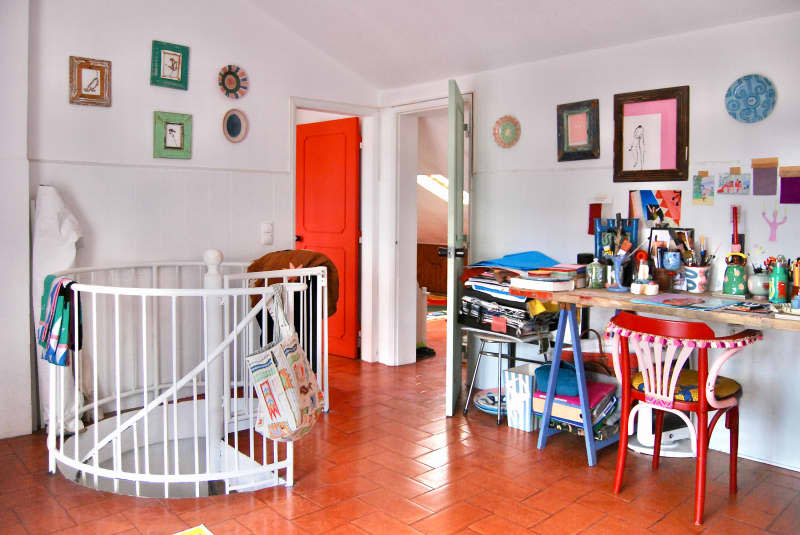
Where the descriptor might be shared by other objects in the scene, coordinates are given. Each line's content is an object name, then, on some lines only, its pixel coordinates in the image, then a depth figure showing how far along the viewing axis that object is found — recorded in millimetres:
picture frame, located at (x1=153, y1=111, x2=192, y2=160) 4262
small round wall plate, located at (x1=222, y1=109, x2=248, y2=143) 4586
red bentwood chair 2688
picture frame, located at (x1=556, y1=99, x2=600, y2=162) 3936
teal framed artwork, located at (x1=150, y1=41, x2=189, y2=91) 4227
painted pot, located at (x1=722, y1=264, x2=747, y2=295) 3189
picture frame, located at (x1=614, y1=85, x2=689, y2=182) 3568
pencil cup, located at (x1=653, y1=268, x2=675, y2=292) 3514
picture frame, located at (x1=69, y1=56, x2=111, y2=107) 3908
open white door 3984
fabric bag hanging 2707
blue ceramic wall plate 3279
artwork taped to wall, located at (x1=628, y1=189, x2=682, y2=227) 3604
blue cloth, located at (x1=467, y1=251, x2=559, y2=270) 4064
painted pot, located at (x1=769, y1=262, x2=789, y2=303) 2893
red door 5520
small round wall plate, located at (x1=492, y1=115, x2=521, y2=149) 4359
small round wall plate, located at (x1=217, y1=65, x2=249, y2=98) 4550
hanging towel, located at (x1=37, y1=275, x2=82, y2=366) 2924
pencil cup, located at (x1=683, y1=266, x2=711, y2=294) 3344
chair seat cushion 2795
